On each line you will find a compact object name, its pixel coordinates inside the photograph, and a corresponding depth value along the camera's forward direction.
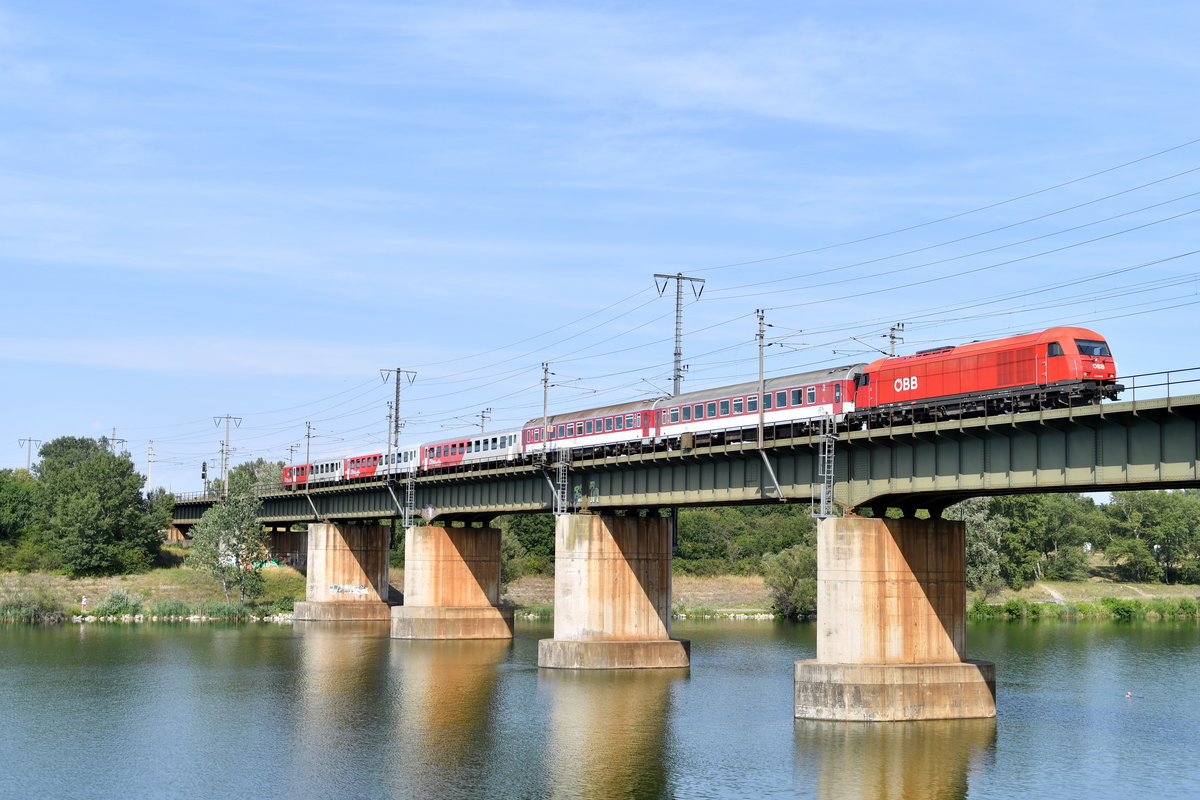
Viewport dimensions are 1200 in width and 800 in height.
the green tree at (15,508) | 137.12
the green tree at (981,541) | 117.06
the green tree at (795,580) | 114.06
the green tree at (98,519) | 127.19
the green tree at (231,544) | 120.56
